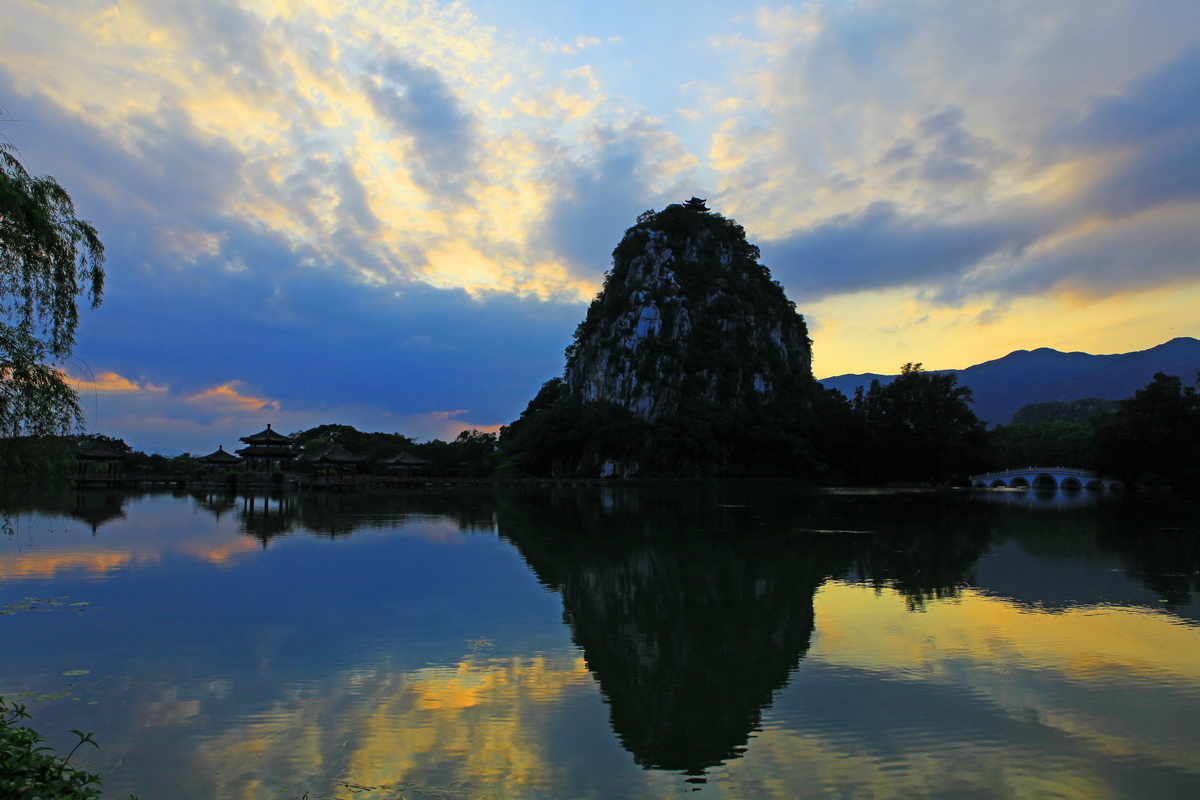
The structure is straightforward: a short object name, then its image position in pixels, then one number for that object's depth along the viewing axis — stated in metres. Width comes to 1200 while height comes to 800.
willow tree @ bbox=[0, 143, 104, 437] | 7.10
